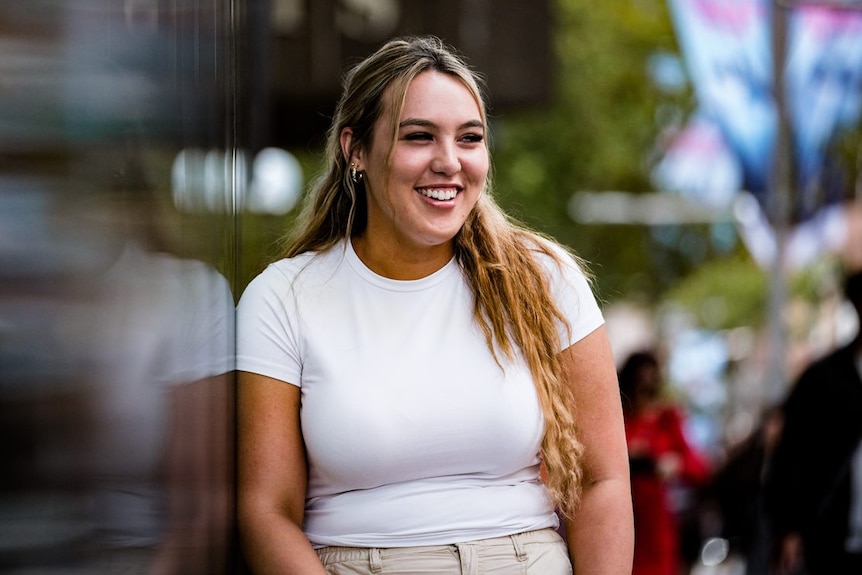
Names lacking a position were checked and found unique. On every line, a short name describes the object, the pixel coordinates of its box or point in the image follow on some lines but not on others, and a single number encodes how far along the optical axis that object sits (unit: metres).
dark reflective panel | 1.84
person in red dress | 14.04
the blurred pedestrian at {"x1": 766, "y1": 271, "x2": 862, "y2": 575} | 10.19
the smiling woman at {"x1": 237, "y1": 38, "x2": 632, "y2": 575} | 4.63
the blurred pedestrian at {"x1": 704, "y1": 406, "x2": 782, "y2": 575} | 15.63
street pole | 16.98
